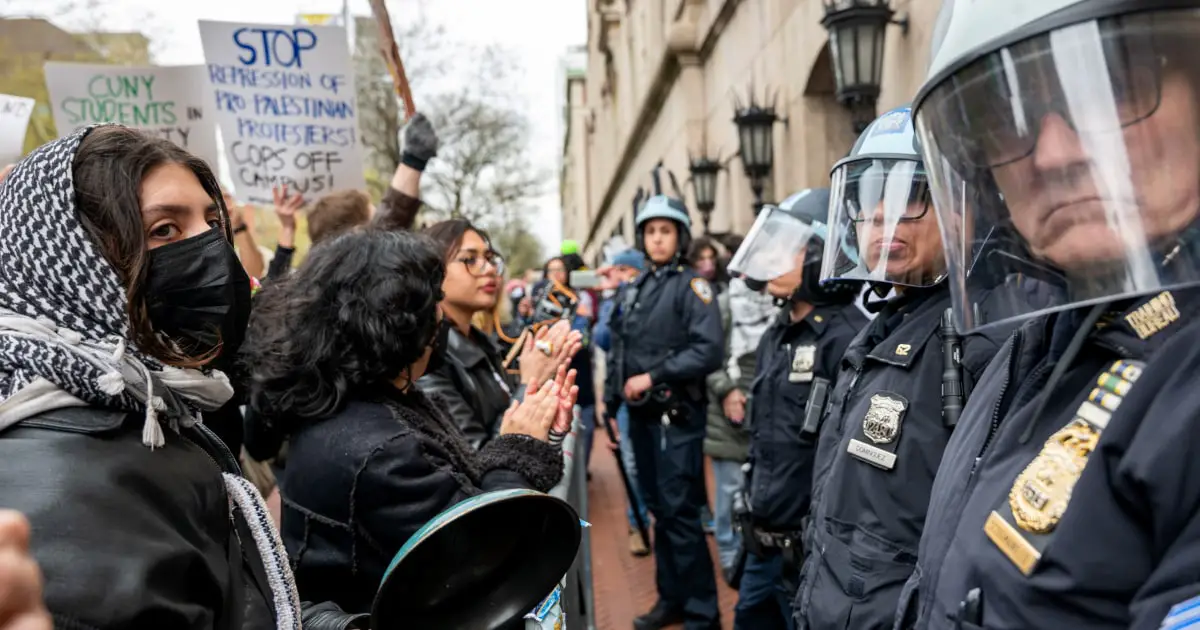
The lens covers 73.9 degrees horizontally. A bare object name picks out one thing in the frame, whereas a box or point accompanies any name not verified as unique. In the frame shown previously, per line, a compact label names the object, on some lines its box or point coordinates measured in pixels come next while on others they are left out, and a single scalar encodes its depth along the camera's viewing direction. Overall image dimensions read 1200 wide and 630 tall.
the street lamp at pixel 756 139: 8.27
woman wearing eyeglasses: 2.80
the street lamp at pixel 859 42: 5.36
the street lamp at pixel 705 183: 10.68
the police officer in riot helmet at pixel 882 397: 1.79
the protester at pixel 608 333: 5.79
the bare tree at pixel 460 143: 16.30
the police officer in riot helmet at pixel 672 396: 4.28
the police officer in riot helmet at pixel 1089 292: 0.91
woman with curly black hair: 1.83
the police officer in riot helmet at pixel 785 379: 2.98
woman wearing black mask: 1.00
